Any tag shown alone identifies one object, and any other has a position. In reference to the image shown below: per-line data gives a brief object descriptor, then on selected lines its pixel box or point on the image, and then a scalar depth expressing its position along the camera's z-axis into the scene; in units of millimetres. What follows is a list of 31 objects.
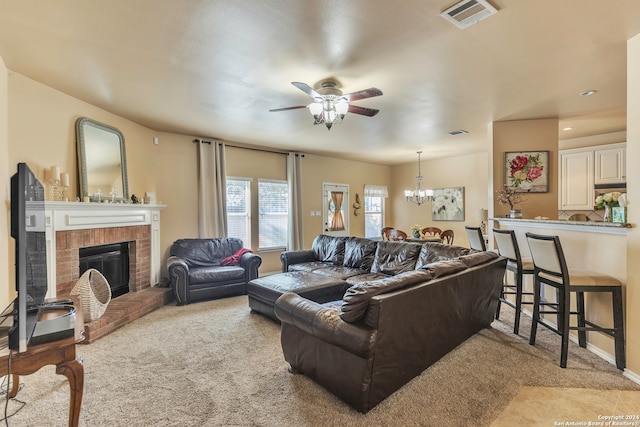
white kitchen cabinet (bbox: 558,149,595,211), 5254
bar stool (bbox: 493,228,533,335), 3084
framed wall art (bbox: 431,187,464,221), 7320
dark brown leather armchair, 4176
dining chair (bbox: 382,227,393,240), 7431
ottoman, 3393
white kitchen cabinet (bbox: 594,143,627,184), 4887
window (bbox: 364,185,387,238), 8367
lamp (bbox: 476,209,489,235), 6027
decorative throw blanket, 4918
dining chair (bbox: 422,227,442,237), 7270
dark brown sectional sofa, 1856
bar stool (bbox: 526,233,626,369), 2381
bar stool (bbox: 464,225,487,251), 3738
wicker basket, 3021
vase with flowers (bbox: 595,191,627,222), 2424
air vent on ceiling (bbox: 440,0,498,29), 1868
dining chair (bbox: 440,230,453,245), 6967
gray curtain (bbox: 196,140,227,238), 5281
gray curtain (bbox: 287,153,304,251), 6484
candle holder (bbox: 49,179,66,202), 3193
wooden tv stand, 1280
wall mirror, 3525
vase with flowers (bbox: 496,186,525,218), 4297
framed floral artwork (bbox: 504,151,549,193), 4297
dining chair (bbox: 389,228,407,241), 6970
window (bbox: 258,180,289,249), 6230
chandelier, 7112
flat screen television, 1240
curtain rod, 5316
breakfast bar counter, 2500
